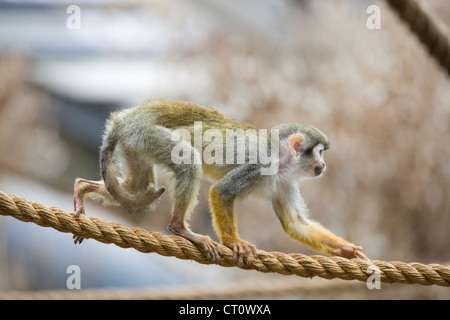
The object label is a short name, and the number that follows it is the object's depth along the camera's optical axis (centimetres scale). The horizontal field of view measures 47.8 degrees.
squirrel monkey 261
